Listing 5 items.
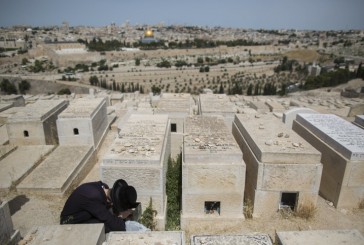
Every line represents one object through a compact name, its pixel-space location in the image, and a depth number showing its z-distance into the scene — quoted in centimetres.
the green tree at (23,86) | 4099
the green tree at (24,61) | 6269
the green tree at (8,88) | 3853
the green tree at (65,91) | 3521
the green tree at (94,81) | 4536
